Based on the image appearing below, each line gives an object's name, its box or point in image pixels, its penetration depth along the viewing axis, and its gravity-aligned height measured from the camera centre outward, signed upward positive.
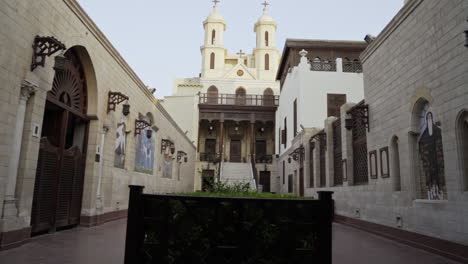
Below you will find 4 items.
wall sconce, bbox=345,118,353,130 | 10.41 +2.05
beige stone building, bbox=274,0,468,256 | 5.58 +1.26
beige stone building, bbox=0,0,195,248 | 5.29 +1.32
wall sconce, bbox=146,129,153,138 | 12.45 +1.91
